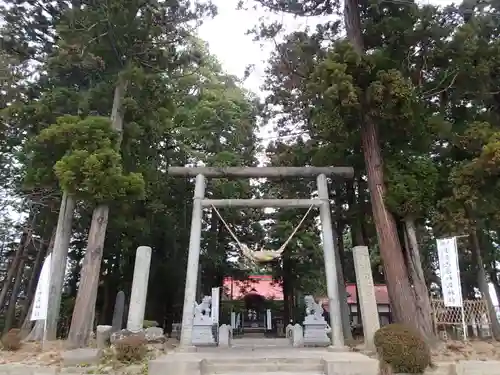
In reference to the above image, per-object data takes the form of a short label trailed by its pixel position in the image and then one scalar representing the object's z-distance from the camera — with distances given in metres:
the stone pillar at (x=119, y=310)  12.40
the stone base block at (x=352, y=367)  5.91
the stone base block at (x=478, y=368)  5.82
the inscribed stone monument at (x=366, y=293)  7.81
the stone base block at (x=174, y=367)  5.84
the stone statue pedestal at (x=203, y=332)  11.44
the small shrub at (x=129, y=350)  6.64
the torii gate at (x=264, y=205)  8.68
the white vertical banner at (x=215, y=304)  13.17
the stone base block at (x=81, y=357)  6.56
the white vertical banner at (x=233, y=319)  18.88
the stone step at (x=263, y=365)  6.63
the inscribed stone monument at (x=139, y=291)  7.75
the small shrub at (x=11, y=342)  7.90
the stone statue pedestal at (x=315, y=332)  11.21
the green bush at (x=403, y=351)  5.92
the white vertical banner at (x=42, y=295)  7.69
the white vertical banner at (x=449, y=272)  8.04
